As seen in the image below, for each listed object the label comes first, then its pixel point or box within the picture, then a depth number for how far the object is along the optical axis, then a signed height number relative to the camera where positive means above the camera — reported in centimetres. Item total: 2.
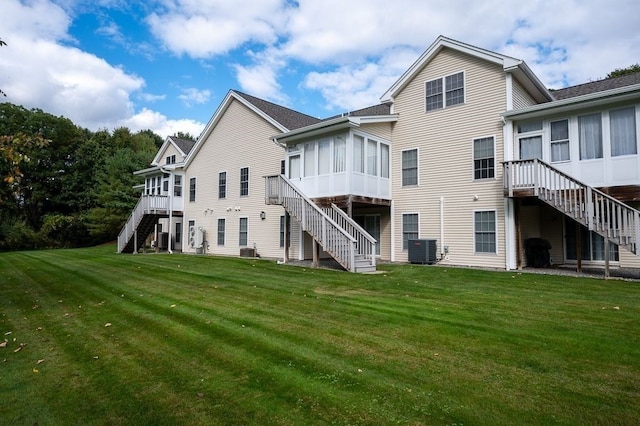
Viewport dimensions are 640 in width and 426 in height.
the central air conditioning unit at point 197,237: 2225 +9
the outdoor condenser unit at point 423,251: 1394 -43
